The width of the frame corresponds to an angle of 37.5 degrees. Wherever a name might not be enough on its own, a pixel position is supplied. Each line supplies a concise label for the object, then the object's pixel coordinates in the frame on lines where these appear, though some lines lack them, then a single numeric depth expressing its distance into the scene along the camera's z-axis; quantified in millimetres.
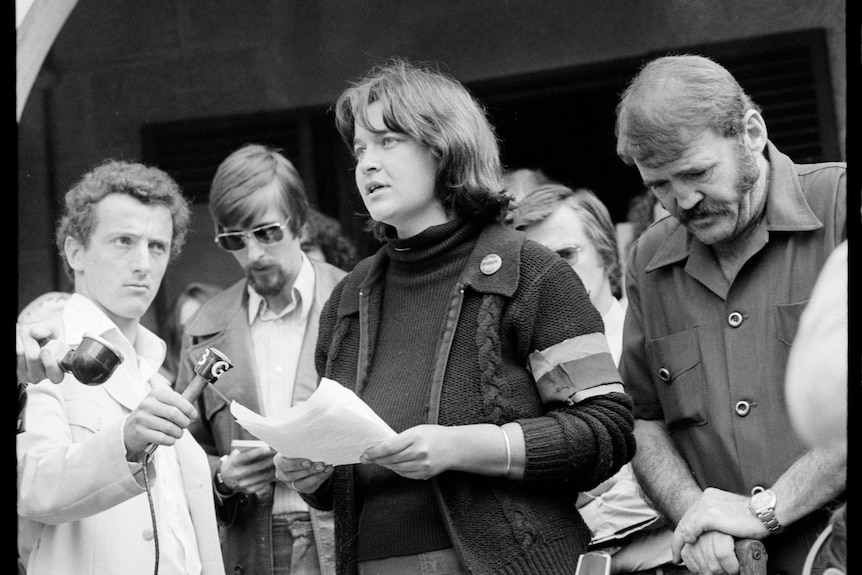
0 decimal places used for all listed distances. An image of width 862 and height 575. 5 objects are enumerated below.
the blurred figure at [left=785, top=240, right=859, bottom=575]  1434
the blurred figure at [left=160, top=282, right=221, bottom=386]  5047
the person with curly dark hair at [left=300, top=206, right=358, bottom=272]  4639
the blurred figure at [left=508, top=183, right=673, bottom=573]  3500
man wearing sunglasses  3699
